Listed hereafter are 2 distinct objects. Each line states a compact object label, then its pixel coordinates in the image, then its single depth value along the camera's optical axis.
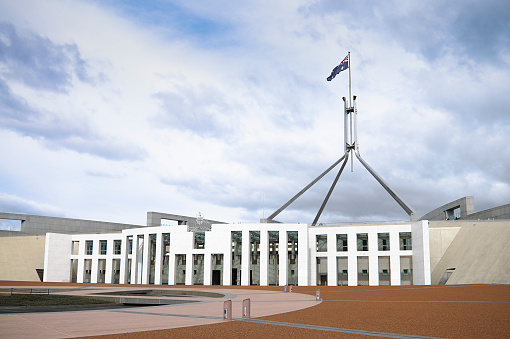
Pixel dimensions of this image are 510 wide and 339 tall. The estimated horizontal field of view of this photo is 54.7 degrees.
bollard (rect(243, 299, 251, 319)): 16.92
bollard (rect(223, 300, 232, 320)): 16.03
